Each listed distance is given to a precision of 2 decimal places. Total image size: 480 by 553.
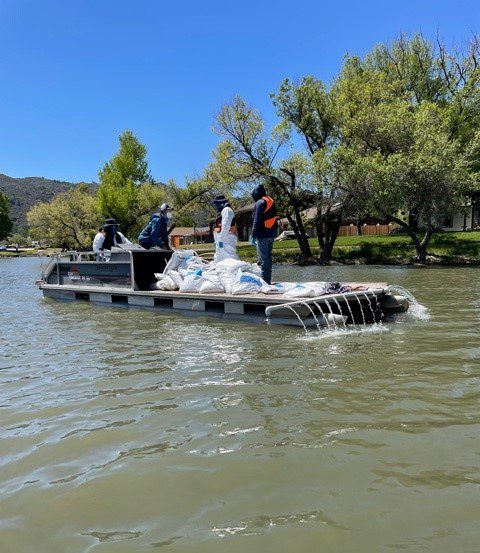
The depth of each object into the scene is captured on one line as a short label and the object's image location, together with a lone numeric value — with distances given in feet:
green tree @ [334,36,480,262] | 88.17
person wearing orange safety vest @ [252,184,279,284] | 34.35
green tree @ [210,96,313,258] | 110.11
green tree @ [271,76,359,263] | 101.86
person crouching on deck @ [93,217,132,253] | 47.30
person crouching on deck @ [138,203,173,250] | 42.50
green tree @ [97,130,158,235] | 165.27
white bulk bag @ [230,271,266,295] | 32.55
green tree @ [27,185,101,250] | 194.29
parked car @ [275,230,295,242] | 206.28
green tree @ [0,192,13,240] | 338.75
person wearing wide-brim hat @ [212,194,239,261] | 35.88
